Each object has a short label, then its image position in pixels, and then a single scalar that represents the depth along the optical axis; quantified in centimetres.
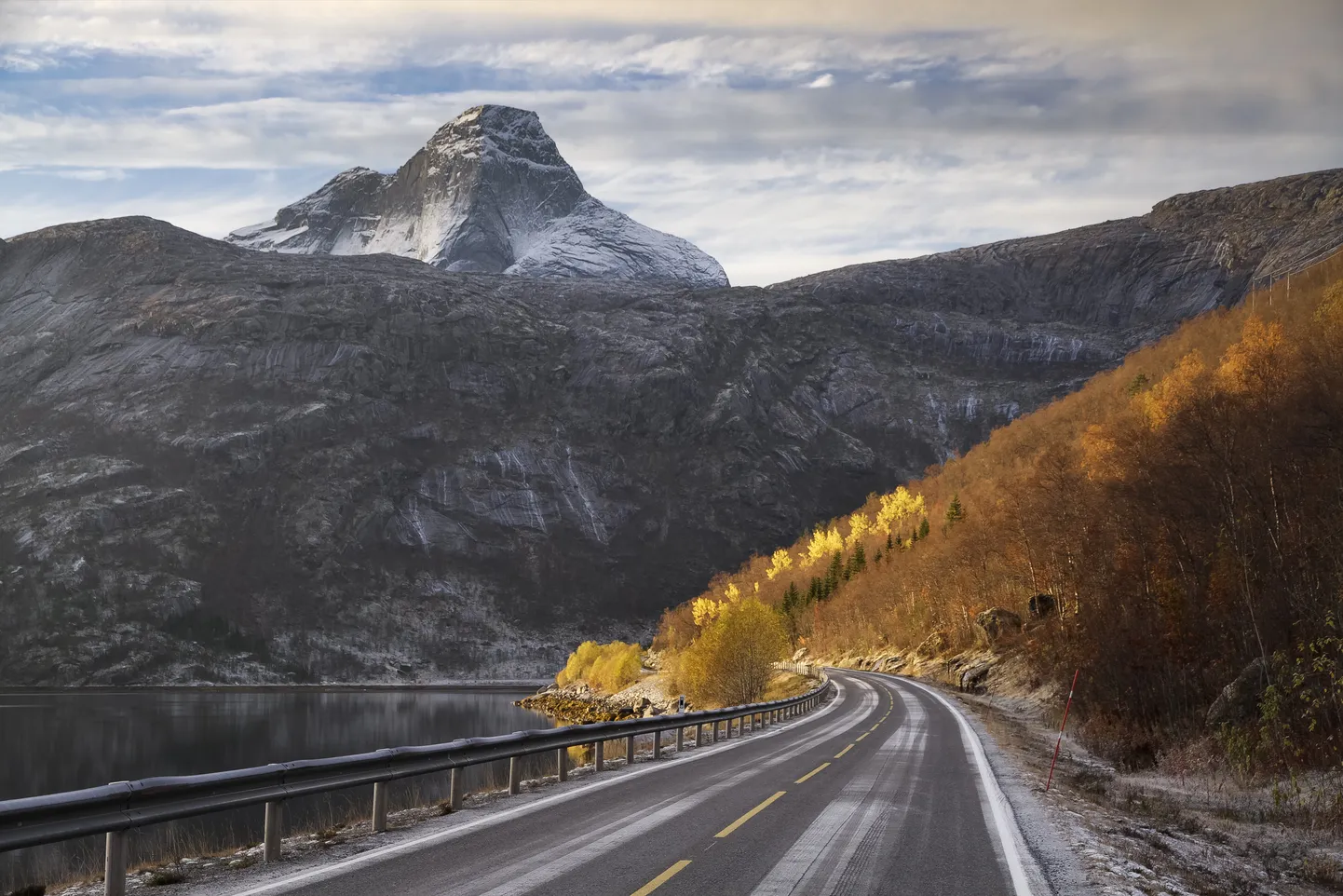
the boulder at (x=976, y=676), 5994
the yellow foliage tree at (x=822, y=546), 16969
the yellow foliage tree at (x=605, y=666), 12250
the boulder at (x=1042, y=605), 5828
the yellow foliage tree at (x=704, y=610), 13925
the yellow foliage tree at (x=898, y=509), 16100
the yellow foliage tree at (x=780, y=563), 18238
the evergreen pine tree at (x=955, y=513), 10630
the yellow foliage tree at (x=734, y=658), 6328
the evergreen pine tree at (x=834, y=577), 13875
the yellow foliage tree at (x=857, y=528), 17250
